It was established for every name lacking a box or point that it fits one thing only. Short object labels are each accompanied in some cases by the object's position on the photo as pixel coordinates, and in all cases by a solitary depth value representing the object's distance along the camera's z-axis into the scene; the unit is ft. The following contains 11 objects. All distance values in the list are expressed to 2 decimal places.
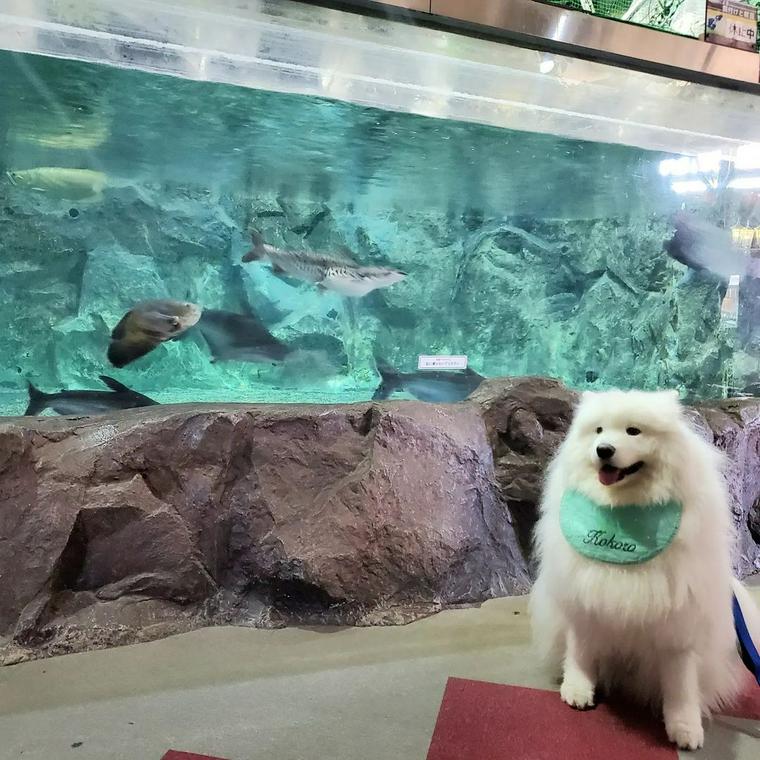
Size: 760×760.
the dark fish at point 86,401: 8.60
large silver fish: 10.47
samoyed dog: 4.78
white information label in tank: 10.62
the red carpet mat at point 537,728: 4.78
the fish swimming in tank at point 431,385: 10.45
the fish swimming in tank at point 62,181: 9.26
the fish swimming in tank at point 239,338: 10.07
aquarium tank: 9.08
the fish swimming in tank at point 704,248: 12.00
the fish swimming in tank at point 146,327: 9.53
